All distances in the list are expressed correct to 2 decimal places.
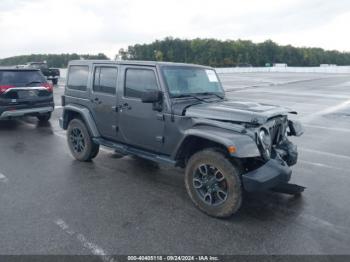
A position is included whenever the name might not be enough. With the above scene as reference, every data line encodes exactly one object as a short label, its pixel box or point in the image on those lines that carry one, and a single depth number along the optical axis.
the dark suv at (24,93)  8.48
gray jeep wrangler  3.67
